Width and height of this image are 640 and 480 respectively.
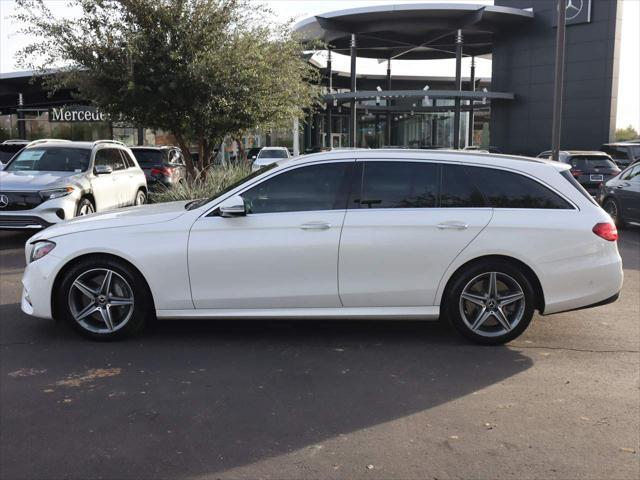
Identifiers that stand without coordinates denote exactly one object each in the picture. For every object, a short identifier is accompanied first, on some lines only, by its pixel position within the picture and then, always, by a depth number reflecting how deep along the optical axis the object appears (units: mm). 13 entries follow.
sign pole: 11578
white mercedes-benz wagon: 5195
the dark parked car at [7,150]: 16969
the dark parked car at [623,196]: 12383
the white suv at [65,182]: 9984
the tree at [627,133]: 68425
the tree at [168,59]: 11656
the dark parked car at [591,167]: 16312
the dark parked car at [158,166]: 16641
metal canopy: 35531
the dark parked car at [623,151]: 19406
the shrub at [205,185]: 11078
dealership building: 34781
